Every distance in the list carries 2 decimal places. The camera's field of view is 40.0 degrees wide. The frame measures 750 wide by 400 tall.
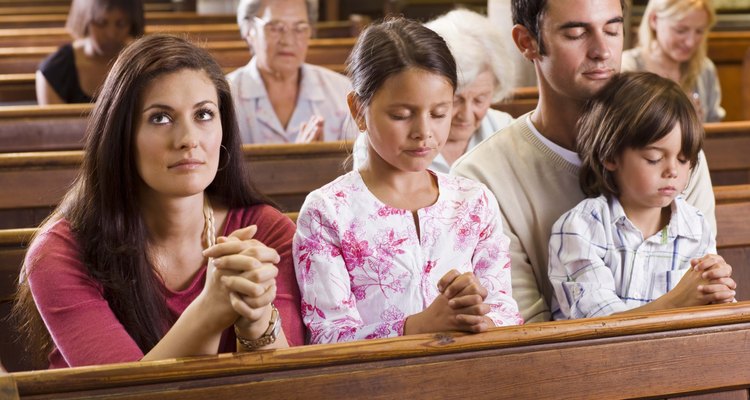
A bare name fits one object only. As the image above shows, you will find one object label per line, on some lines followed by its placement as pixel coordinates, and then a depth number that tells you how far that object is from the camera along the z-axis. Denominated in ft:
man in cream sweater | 8.18
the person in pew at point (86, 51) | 16.44
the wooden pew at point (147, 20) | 25.51
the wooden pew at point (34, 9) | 30.30
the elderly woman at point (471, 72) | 10.87
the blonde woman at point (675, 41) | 16.89
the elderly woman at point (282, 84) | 14.07
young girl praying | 6.73
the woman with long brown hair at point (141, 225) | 6.43
